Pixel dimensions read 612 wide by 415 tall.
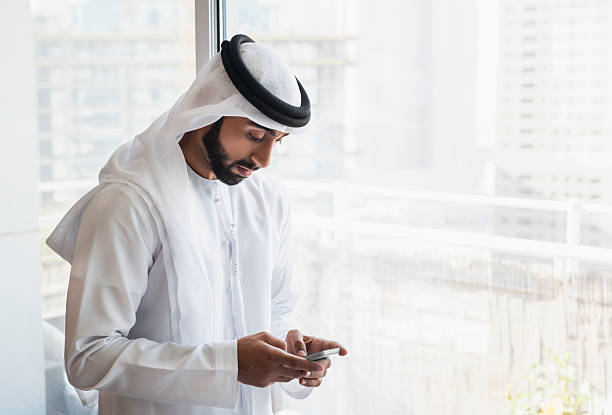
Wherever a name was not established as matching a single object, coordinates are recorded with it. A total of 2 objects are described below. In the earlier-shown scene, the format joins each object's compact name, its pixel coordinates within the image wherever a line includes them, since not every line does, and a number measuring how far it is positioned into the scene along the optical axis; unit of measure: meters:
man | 1.26
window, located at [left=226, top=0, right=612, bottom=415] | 1.65
